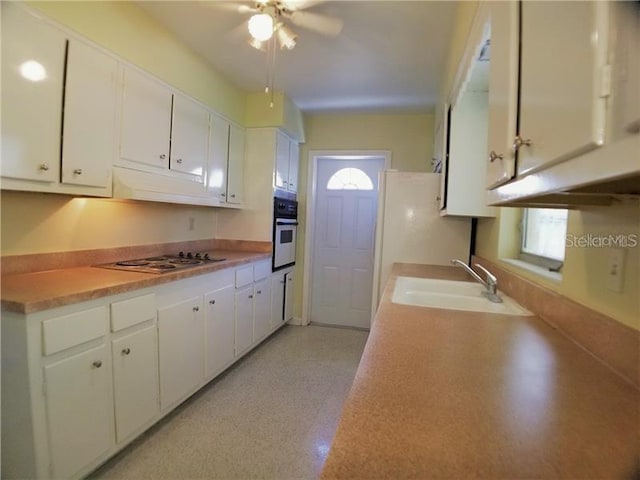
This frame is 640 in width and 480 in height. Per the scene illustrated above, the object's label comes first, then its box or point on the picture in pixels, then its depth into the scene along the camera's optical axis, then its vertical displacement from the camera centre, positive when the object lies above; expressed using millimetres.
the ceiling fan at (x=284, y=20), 1818 +1271
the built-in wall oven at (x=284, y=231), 3523 -33
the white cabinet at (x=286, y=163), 3541 +723
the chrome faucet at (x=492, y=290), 1528 -249
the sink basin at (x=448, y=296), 1426 -305
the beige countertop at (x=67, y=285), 1304 -302
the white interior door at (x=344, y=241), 4035 -124
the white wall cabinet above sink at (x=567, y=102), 422 +220
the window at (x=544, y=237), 1407 +6
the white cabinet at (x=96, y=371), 1328 -725
